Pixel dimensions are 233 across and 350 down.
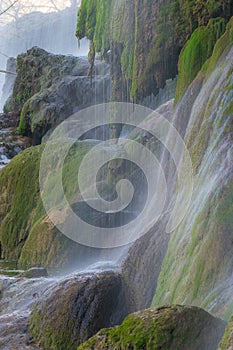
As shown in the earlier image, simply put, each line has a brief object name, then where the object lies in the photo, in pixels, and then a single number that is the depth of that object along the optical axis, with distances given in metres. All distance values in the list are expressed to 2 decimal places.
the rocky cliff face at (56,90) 21.86
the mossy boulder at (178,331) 4.48
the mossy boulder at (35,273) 10.06
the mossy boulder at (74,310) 6.73
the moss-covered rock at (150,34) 10.97
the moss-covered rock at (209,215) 5.18
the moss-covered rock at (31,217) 12.12
